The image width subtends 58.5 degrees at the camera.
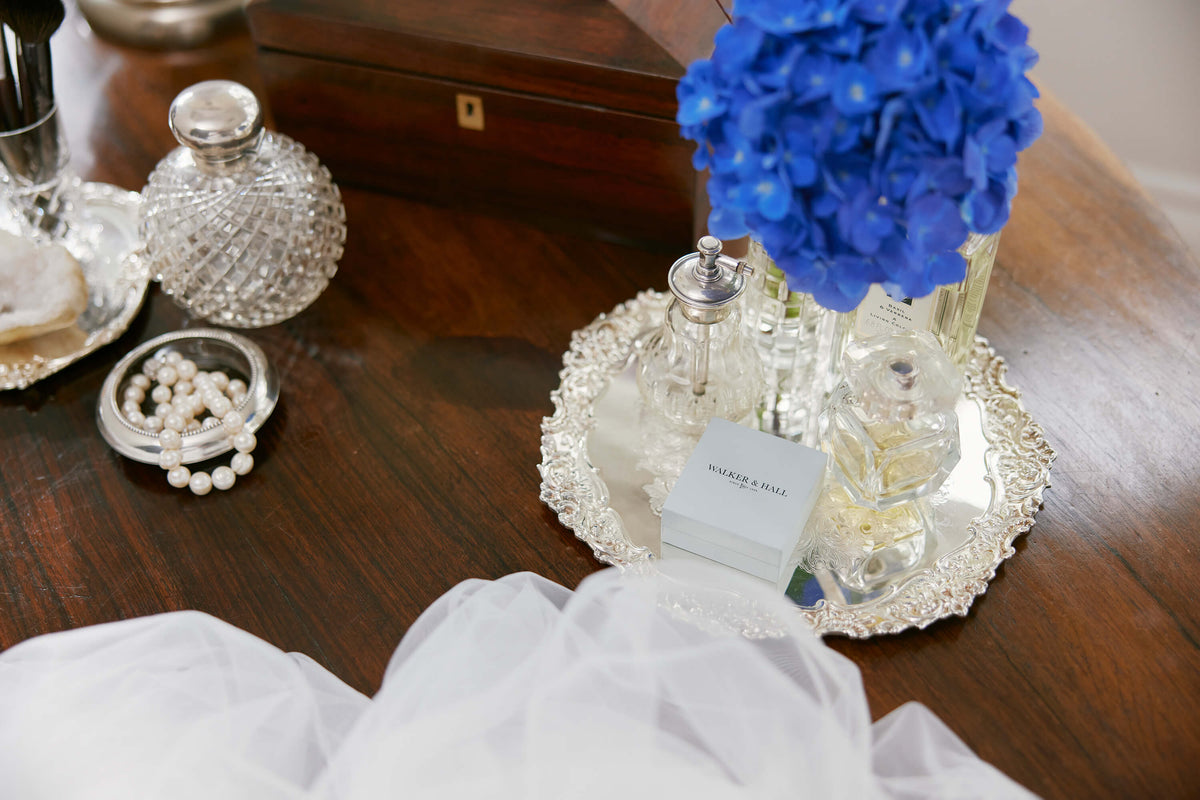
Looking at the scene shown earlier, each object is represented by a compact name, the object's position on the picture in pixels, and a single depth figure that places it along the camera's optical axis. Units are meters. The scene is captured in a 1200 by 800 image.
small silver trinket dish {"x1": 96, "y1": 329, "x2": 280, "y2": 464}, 0.81
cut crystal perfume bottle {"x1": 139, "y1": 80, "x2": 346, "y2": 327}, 0.81
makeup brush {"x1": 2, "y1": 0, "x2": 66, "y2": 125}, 0.86
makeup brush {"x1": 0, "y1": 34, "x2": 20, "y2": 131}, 0.86
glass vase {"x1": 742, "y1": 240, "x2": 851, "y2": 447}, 0.81
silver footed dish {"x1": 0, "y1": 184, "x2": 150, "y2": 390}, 0.87
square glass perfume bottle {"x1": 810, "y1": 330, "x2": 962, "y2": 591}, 0.69
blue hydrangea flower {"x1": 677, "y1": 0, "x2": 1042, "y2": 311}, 0.53
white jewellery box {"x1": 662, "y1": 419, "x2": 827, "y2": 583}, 0.69
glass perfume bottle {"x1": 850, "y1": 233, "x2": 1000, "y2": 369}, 0.74
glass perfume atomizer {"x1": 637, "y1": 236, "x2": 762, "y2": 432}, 0.76
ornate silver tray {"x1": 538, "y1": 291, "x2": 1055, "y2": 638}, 0.70
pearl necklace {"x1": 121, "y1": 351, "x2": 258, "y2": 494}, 0.80
